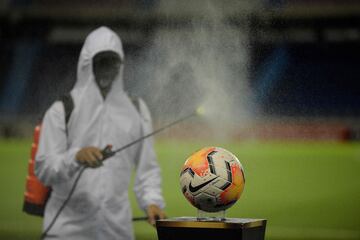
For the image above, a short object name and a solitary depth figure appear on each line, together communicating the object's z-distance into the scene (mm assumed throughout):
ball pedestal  6770
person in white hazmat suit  9094
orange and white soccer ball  6887
